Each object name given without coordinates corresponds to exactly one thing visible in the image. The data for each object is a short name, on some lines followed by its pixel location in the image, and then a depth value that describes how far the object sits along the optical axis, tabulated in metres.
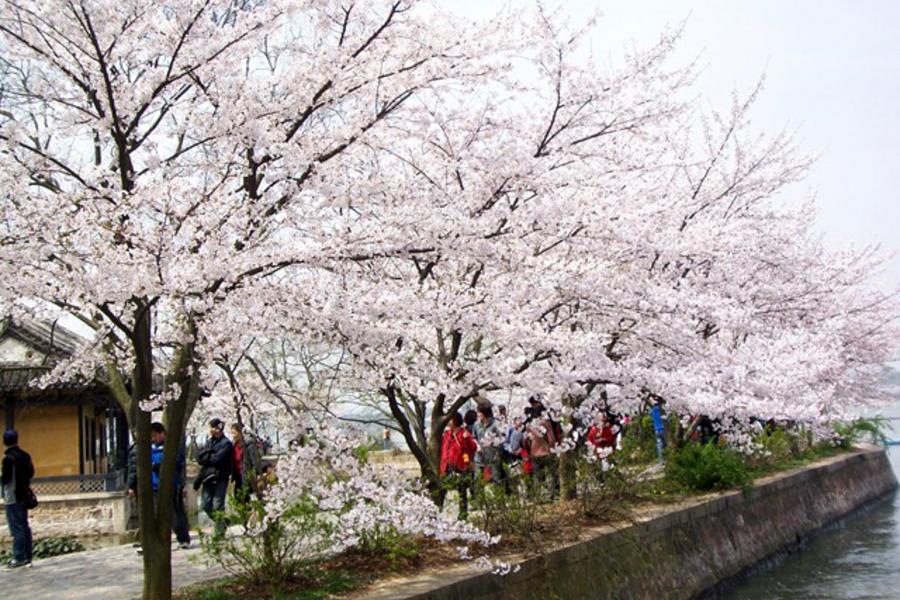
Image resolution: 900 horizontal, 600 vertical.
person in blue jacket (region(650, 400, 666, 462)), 18.42
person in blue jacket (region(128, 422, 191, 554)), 11.77
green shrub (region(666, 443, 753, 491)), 15.30
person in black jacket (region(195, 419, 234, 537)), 12.30
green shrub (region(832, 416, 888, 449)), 26.66
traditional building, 20.92
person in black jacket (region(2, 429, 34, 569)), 11.38
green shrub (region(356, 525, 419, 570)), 9.06
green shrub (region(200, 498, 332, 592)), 8.27
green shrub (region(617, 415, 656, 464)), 16.19
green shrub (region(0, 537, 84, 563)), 17.17
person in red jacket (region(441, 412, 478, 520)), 11.77
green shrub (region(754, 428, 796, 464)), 19.92
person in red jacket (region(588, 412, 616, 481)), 13.50
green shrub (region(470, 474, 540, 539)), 10.18
